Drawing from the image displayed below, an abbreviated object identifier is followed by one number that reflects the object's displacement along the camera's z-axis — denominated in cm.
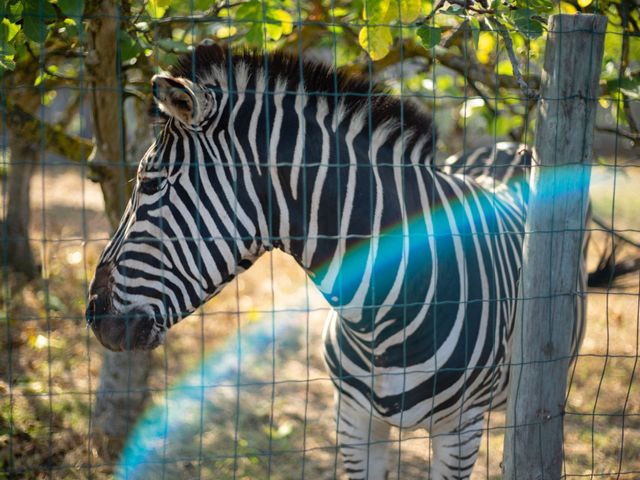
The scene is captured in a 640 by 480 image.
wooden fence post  239
